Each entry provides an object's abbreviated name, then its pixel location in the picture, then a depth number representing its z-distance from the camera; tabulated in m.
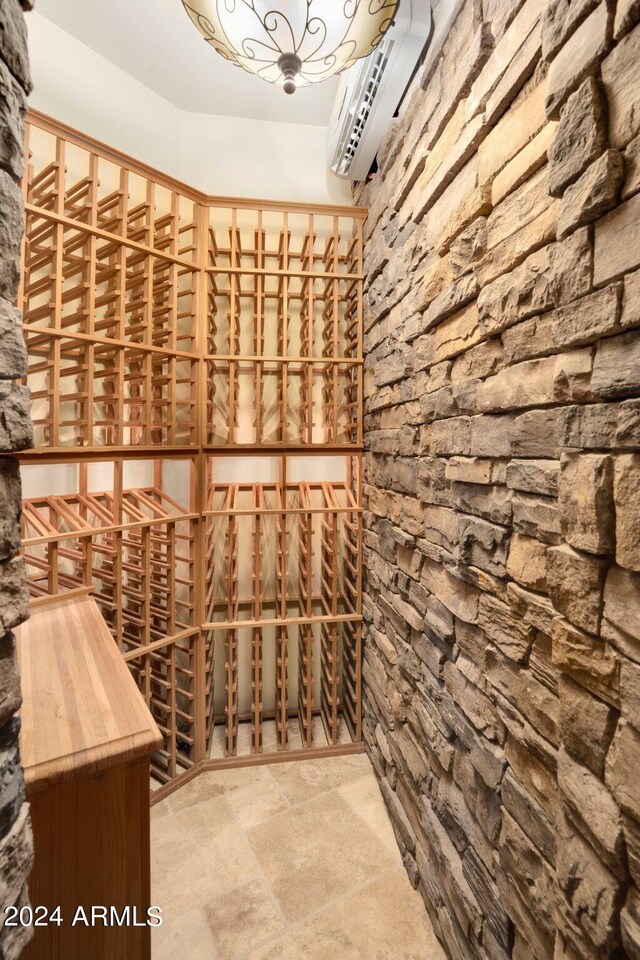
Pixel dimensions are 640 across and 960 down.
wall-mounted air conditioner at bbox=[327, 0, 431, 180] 1.38
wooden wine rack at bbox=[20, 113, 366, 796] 1.69
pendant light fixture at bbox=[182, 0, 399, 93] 1.16
